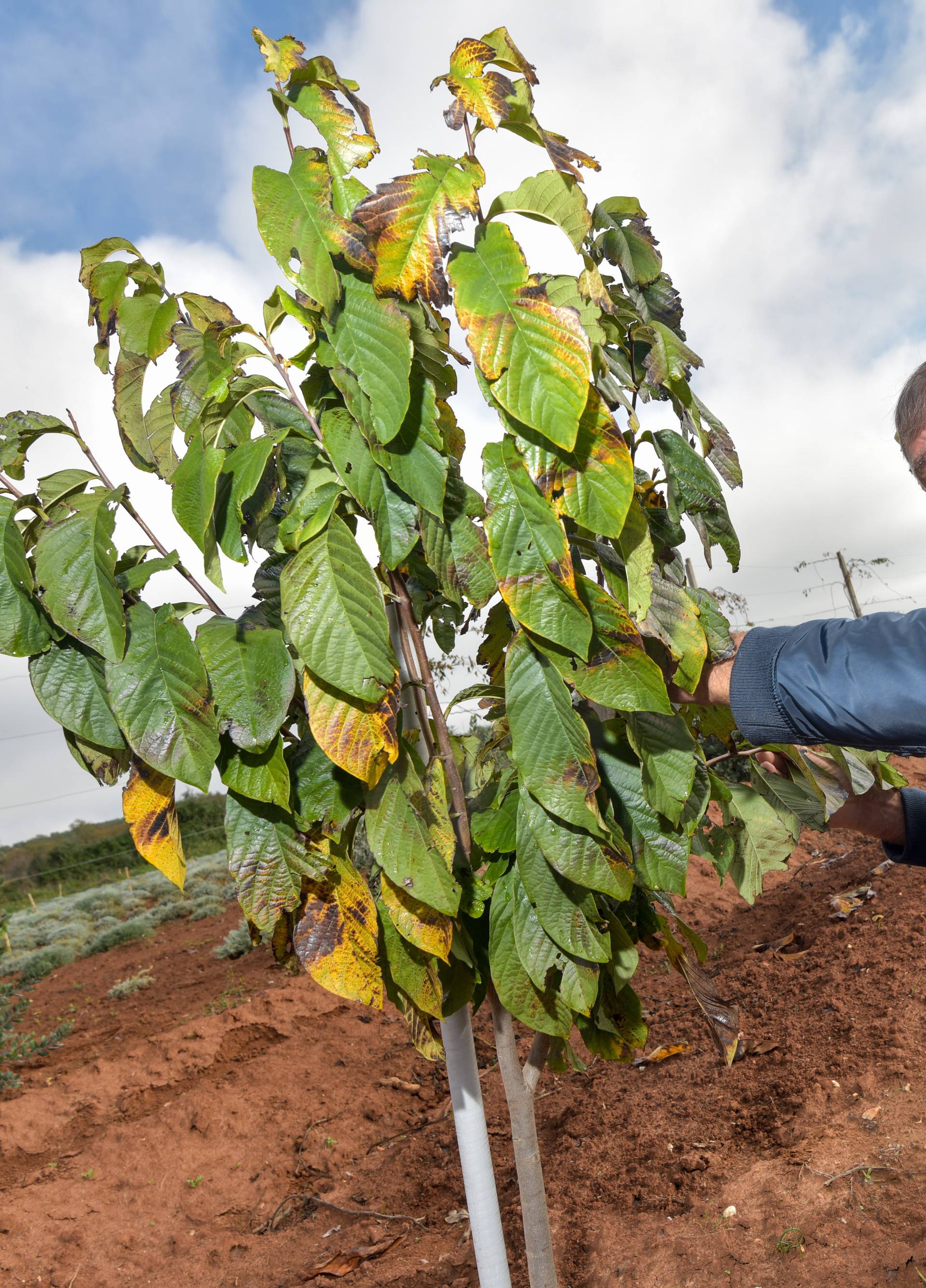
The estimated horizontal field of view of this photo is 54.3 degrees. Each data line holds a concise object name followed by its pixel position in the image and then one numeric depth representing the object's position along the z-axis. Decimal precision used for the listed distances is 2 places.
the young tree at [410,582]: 1.00
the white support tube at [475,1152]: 1.40
